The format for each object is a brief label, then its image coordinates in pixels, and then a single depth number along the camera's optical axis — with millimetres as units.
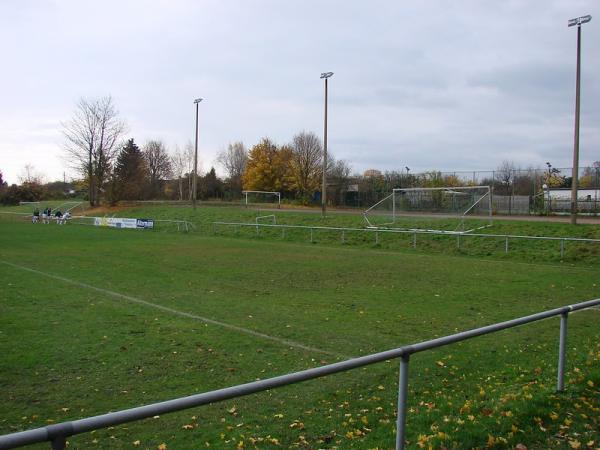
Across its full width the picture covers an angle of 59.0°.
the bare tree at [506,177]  44656
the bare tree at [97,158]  64875
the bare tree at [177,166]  101912
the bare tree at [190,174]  93031
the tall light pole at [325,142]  32469
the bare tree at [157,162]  97994
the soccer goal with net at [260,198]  61656
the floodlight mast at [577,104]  22656
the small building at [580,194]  35906
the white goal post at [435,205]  27781
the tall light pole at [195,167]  42975
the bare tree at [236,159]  102038
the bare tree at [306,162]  67438
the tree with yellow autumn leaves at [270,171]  72938
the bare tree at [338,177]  54594
